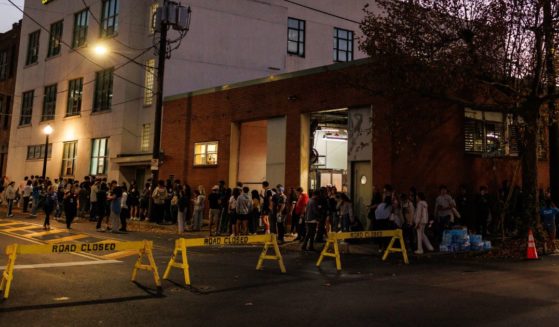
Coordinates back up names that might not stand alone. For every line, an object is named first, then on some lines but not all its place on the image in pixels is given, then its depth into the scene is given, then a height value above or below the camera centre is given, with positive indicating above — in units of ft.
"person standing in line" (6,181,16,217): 69.87 +1.10
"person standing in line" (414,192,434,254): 43.50 -0.44
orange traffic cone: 41.68 -2.47
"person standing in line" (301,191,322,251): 44.93 -0.37
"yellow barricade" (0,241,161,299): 23.84 -2.26
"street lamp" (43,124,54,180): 86.94 +13.25
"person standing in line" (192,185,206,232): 60.70 -0.16
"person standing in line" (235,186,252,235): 51.78 +0.03
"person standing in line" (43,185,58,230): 56.69 -0.44
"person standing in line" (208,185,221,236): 56.90 +0.17
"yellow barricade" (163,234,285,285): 27.77 -1.94
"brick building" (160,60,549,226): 53.06 +9.67
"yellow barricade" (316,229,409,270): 35.22 -1.57
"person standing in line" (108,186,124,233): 55.21 -0.01
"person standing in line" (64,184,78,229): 57.06 -0.12
